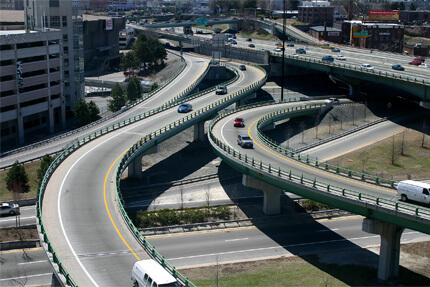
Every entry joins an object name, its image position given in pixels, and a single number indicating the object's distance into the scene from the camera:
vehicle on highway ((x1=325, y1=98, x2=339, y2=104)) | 103.38
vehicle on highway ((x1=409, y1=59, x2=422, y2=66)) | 117.68
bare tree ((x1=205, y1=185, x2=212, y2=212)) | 64.06
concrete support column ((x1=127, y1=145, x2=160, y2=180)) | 72.69
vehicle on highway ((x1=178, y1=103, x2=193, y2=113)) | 88.19
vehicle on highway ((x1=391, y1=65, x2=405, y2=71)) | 108.22
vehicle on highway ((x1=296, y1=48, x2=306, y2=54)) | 138.25
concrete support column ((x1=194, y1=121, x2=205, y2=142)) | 90.88
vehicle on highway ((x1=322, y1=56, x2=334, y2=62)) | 120.52
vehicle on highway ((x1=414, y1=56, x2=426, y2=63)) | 120.88
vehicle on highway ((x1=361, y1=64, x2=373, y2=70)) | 107.57
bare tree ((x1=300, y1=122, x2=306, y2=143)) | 93.12
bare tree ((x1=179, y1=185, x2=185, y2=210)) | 64.59
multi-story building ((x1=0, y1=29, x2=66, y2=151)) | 90.69
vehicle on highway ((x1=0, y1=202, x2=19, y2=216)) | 58.09
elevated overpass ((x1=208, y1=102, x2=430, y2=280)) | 44.22
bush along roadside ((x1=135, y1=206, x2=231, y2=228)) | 57.78
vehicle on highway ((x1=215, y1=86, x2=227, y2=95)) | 103.25
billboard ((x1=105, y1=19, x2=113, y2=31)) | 174.04
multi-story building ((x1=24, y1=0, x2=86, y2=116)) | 107.56
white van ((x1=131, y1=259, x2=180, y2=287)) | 31.97
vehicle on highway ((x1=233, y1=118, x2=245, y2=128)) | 79.56
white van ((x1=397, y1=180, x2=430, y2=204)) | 43.84
